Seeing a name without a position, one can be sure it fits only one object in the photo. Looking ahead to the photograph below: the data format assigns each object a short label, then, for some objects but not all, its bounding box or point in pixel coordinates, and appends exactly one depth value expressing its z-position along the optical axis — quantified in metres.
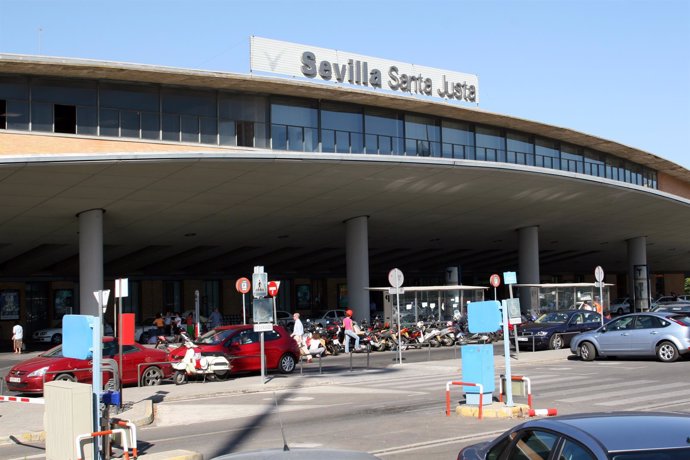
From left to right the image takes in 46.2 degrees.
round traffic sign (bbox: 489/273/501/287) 33.07
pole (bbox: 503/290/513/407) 13.83
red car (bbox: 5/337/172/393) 18.98
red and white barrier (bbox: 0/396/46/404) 11.13
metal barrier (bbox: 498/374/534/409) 13.69
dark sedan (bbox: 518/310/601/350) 29.41
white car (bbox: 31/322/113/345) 42.28
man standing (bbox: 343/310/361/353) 30.77
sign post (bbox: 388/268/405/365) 26.39
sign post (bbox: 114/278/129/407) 18.69
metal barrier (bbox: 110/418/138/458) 9.86
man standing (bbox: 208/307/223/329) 39.56
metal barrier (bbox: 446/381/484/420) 13.43
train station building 28.98
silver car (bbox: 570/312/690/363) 22.86
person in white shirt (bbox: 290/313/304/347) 28.41
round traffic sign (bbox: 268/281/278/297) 27.31
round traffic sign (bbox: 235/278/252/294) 29.55
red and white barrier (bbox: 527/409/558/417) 11.87
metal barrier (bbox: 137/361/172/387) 20.03
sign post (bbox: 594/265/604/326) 32.39
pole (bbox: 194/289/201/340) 34.34
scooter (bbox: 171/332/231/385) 20.86
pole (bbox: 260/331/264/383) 20.57
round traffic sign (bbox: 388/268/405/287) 26.39
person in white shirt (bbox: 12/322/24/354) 35.59
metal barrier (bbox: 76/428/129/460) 9.10
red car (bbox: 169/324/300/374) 22.55
